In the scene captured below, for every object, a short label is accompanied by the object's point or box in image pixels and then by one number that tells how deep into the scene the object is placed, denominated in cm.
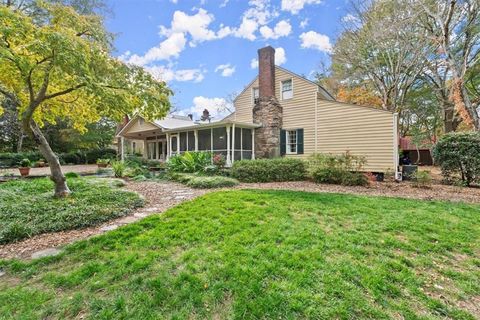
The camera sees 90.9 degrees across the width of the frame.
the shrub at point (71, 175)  1036
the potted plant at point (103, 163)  1641
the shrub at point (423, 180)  814
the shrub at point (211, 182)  839
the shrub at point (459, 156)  800
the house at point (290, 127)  1045
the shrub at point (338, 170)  859
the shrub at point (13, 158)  1742
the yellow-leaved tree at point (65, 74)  378
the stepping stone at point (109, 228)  429
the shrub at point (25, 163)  1154
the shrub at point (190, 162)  1134
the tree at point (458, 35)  983
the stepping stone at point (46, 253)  332
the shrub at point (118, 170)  1144
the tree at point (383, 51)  1278
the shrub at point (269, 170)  961
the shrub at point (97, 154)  2256
